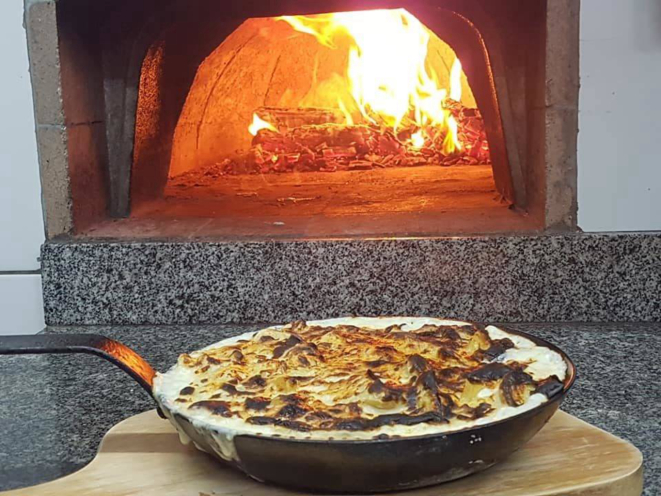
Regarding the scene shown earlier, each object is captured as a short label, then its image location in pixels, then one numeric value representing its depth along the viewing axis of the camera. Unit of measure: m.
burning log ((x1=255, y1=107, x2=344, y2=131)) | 3.28
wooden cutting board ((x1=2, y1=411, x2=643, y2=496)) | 1.00
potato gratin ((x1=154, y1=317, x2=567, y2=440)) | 0.98
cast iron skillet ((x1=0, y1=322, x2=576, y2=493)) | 0.92
